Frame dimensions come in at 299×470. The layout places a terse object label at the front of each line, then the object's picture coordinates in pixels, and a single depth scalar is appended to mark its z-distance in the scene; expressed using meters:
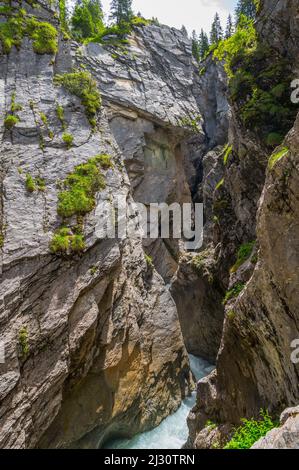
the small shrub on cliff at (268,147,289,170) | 8.61
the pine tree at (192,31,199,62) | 51.19
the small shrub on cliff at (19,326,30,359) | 10.97
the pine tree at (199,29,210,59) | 58.14
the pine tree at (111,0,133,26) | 43.50
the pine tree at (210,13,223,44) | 57.12
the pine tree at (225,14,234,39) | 54.03
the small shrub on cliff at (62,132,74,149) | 16.43
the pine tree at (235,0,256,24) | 50.81
